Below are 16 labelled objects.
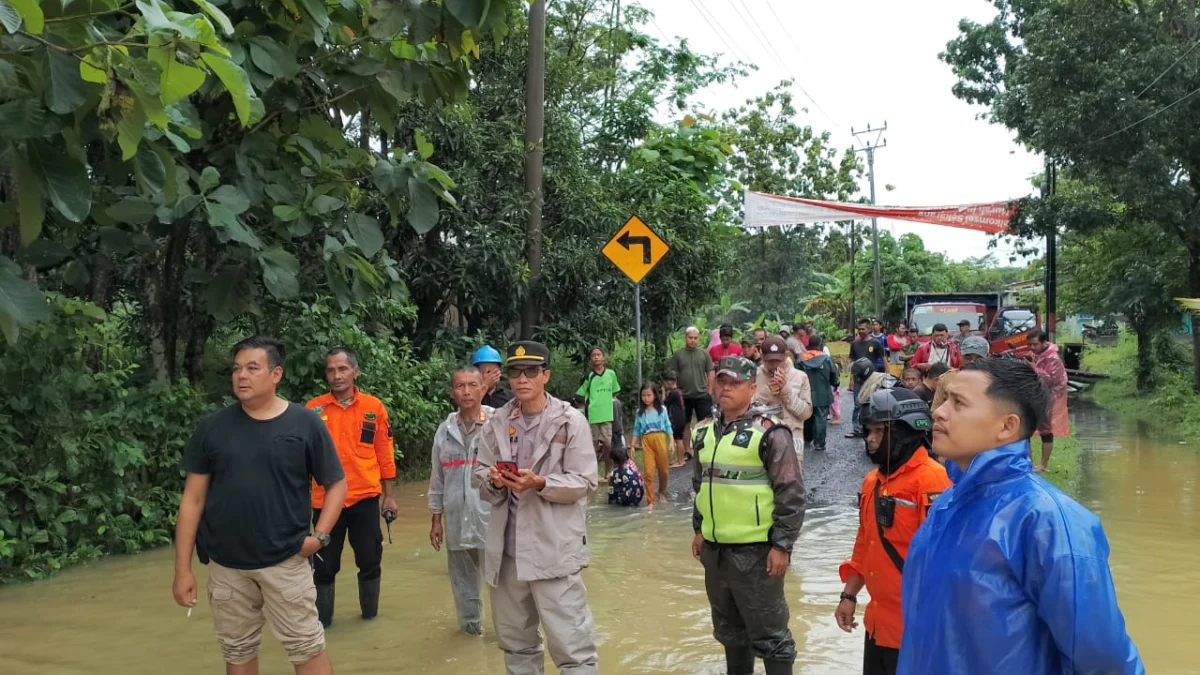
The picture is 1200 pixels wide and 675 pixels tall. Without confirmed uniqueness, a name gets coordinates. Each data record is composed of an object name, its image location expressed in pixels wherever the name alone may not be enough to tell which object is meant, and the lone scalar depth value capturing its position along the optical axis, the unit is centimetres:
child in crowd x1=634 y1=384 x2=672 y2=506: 1070
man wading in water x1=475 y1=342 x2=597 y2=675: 467
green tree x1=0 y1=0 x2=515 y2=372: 312
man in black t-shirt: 452
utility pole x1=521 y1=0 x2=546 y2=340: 1236
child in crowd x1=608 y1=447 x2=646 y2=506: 1088
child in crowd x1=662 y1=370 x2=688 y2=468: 1233
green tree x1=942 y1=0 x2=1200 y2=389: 1705
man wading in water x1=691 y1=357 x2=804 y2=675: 477
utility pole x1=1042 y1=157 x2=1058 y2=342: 2226
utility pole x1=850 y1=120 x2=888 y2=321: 3631
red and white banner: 2189
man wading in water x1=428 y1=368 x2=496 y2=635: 629
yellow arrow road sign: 1109
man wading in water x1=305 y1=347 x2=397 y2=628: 644
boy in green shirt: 1108
